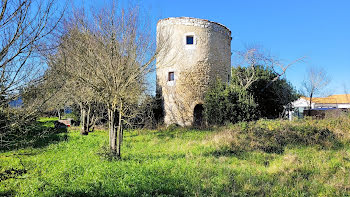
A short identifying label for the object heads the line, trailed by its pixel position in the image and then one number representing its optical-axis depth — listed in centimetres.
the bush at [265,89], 1505
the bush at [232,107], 1247
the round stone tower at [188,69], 1431
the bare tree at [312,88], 2506
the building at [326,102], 3360
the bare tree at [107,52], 620
